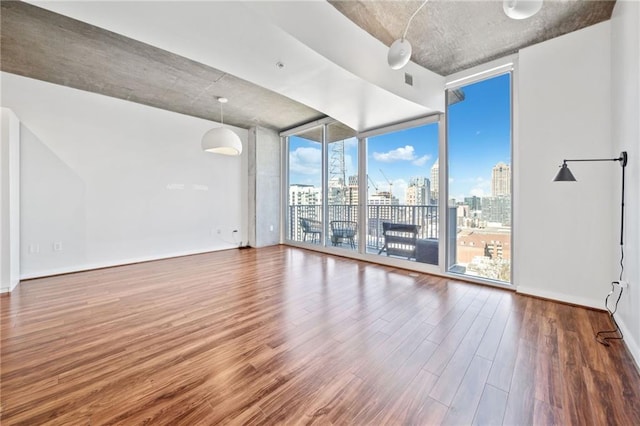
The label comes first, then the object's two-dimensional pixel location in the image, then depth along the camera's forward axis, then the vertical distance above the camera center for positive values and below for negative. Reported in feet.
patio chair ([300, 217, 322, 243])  18.76 -1.39
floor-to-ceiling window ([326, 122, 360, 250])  16.57 +1.62
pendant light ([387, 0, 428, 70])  6.17 +4.00
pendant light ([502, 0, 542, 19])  4.81 +4.03
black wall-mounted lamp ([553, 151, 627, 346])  6.51 -2.12
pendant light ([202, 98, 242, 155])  12.21 +3.52
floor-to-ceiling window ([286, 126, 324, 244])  18.69 +1.93
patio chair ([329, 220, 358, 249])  17.06 -1.47
